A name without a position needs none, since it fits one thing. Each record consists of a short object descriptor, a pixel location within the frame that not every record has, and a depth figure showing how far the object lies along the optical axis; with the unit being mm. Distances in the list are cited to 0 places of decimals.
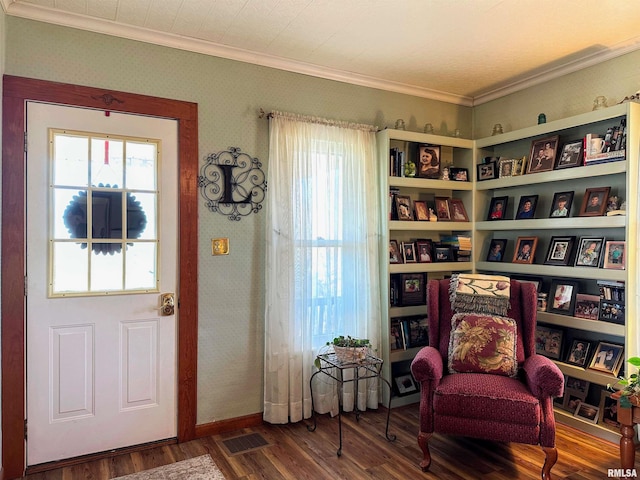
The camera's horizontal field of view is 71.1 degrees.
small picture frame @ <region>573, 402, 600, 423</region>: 3019
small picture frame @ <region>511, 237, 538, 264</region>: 3518
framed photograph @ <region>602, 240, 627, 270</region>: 2889
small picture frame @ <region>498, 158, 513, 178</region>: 3697
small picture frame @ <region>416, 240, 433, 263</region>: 3805
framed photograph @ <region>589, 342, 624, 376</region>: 2916
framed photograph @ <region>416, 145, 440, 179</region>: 3812
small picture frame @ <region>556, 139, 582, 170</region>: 3180
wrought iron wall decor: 3010
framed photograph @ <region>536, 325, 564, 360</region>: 3307
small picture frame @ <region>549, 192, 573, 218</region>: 3277
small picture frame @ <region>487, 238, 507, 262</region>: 3801
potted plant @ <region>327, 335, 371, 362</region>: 2986
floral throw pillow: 2740
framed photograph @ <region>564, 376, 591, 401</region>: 3119
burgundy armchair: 2389
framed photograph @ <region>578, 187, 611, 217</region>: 3027
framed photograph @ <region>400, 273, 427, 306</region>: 3691
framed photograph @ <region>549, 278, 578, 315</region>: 3207
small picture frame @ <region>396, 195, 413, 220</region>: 3686
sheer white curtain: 3158
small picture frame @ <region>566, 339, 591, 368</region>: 3117
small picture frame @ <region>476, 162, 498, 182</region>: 3832
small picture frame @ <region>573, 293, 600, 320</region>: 3061
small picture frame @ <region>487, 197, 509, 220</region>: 3807
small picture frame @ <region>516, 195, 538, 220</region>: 3561
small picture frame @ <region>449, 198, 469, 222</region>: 3951
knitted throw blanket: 3006
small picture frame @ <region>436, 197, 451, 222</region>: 3900
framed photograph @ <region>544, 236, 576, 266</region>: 3273
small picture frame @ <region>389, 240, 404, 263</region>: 3654
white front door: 2551
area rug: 2469
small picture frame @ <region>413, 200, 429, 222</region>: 3793
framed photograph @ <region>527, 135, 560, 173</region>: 3348
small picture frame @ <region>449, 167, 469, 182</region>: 3912
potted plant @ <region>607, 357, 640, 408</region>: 2277
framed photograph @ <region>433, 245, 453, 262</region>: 3891
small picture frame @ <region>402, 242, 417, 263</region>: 3731
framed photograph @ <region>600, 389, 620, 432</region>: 2924
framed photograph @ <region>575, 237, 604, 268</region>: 3068
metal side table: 2971
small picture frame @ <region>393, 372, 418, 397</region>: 3629
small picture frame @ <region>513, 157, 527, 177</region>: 3600
